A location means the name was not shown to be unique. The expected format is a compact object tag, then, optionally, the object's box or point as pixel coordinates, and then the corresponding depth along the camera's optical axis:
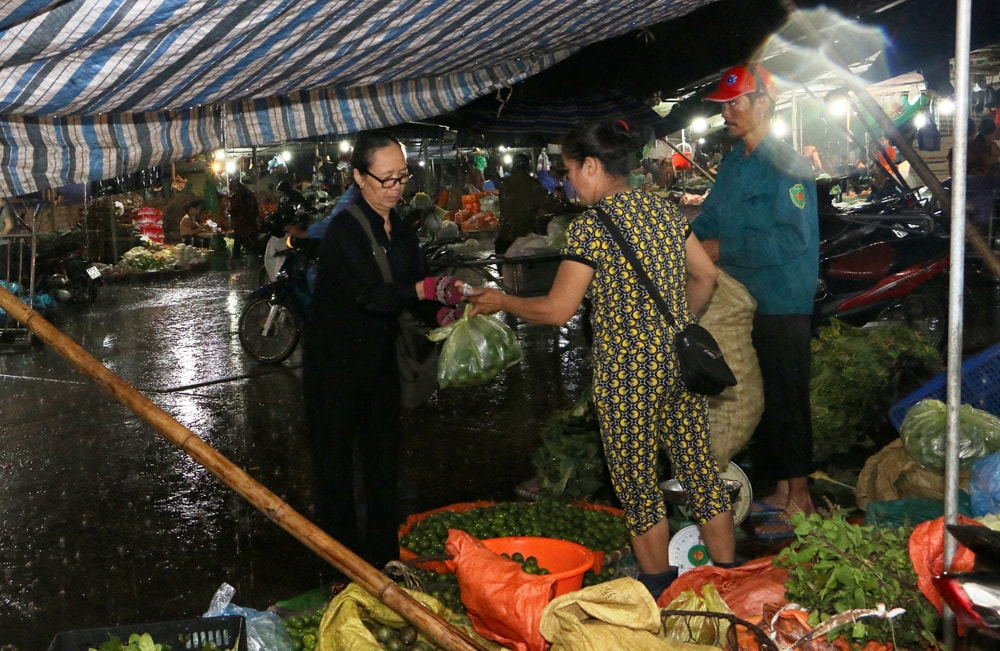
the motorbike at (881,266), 8.31
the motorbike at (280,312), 9.62
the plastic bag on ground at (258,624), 3.05
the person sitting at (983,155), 14.98
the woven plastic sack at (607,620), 2.63
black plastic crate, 2.81
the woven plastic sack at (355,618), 2.89
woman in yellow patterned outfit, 3.56
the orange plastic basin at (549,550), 3.89
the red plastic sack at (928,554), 2.54
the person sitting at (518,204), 12.05
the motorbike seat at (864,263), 8.33
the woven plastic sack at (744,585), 3.05
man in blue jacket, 4.64
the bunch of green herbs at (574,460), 5.25
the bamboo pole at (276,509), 2.72
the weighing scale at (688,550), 4.14
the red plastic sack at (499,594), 2.99
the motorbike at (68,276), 14.59
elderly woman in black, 3.89
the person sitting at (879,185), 10.32
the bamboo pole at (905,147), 4.11
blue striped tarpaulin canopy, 2.63
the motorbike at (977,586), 1.91
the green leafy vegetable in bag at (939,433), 4.22
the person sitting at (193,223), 24.12
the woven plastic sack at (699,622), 2.84
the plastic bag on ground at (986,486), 3.06
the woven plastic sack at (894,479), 4.42
